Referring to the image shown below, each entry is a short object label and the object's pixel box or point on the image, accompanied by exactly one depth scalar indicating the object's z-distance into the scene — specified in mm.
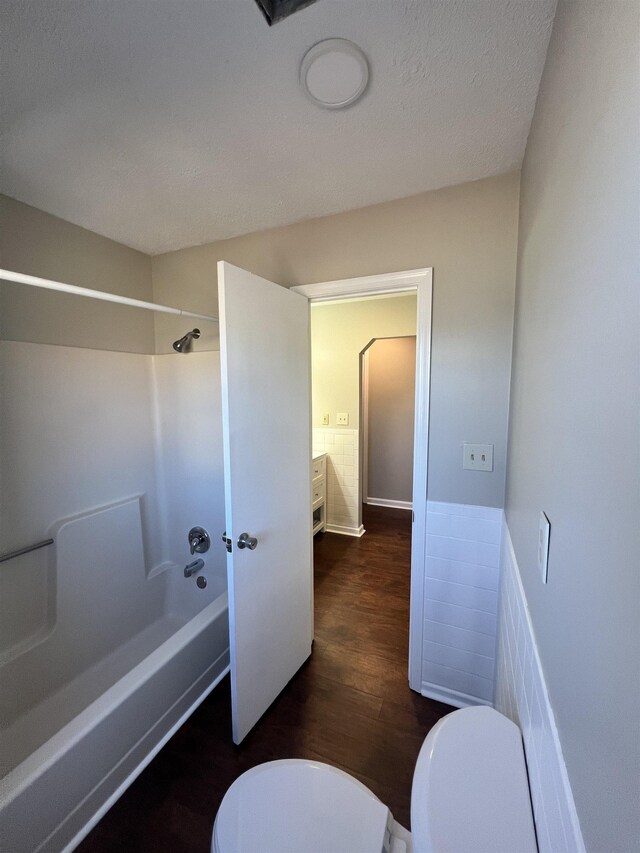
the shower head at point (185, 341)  1888
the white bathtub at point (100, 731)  986
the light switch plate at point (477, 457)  1434
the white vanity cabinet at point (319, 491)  3266
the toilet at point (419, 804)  644
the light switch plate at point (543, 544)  661
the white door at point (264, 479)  1277
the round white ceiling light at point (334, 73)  833
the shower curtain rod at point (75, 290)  1037
